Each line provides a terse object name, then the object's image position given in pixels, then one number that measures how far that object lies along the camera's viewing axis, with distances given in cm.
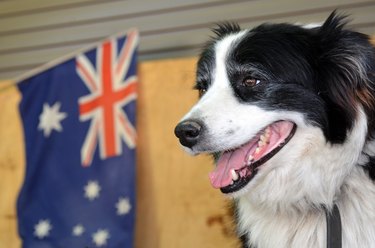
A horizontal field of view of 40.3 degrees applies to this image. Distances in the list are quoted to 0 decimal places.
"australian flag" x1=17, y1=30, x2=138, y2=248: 317
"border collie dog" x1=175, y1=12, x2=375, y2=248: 175
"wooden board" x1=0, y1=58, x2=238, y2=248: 314
